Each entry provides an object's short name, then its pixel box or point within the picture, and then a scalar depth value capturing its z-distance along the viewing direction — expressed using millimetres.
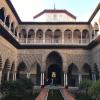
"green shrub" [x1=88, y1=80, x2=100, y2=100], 6576
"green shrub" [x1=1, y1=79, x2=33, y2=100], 8725
